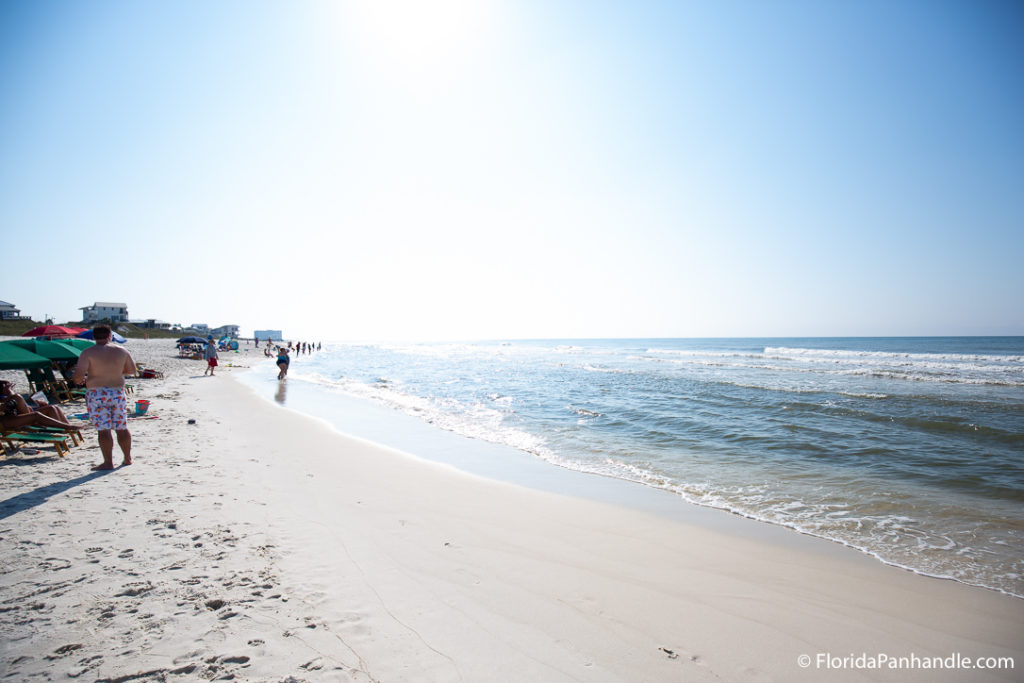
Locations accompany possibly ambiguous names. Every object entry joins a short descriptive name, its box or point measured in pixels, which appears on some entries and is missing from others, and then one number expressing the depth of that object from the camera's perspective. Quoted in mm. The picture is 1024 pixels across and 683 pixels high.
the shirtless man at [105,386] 6621
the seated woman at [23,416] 7707
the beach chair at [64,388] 14383
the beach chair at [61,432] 7905
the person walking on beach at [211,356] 26375
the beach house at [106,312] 93750
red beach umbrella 16516
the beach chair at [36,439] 7379
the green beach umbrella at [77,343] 14572
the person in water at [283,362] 25480
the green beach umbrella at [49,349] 12630
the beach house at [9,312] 67938
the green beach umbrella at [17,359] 10773
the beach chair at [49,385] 14277
